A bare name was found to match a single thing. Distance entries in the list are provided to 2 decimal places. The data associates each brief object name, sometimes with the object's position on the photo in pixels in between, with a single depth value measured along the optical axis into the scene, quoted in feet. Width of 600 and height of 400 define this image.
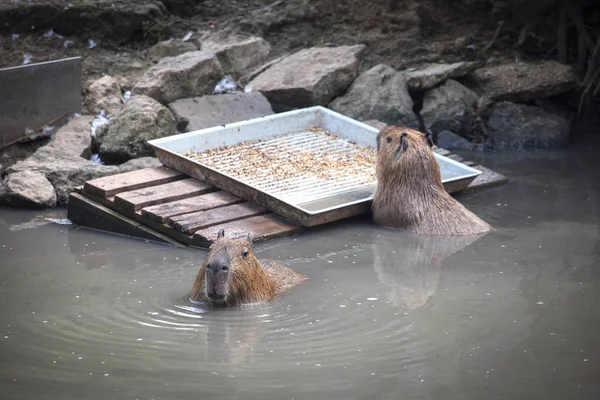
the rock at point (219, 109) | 61.11
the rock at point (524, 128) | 67.31
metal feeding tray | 50.75
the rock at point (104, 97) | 62.28
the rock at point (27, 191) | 52.49
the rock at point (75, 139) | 57.47
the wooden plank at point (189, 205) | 48.57
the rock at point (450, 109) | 66.54
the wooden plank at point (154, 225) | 46.98
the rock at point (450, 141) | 66.44
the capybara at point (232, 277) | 37.86
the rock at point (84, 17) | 66.74
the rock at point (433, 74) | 67.15
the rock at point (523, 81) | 67.92
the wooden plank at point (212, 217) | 47.34
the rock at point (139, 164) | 56.16
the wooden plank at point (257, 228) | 46.75
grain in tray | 54.19
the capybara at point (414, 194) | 50.08
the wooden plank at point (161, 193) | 49.60
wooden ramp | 47.70
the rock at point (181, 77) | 62.13
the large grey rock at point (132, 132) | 57.52
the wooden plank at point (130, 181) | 50.93
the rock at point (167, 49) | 68.44
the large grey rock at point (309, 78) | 64.64
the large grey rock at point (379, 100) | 65.41
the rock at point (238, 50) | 68.28
